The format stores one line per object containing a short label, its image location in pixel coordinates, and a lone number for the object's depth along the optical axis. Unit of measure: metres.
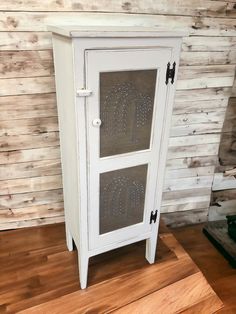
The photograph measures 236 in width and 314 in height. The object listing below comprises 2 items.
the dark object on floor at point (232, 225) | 1.88
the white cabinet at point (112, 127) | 1.04
